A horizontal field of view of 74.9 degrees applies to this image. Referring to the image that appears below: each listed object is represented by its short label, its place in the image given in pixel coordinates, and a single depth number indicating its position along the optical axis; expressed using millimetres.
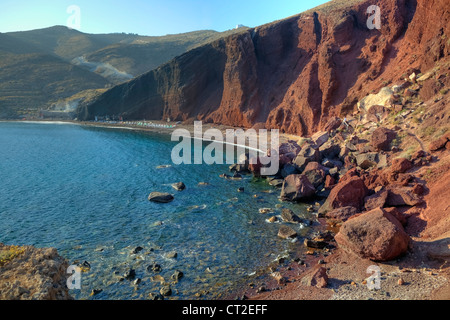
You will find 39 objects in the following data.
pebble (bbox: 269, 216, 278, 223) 26194
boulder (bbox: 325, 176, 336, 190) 32375
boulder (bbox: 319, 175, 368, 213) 26156
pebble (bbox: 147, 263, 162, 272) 18906
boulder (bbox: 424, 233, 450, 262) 16516
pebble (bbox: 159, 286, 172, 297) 16703
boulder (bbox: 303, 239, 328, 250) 21469
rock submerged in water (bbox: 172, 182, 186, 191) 35125
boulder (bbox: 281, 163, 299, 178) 38056
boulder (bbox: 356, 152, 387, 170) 31072
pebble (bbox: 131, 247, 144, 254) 21125
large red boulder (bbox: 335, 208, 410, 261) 17469
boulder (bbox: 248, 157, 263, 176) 40375
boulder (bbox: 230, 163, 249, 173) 42125
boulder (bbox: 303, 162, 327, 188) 33438
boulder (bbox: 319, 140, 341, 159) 39125
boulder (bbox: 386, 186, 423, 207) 23453
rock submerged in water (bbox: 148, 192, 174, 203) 31266
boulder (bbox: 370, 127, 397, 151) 32375
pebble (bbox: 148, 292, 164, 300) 16283
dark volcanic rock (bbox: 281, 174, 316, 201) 30781
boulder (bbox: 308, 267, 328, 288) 16356
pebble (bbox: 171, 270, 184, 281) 18094
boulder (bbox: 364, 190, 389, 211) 24516
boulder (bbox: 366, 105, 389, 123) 38656
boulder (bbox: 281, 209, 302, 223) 26075
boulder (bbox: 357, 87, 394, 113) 40031
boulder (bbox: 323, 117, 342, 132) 46066
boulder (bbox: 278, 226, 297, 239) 23141
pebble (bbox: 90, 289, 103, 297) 16727
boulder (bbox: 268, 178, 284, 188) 36169
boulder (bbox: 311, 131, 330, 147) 43812
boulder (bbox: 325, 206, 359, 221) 25212
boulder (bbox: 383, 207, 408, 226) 21562
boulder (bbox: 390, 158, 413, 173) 27094
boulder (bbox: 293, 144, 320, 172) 38000
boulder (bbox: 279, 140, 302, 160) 43344
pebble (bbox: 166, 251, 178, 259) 20541
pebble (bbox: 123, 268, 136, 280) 18188
